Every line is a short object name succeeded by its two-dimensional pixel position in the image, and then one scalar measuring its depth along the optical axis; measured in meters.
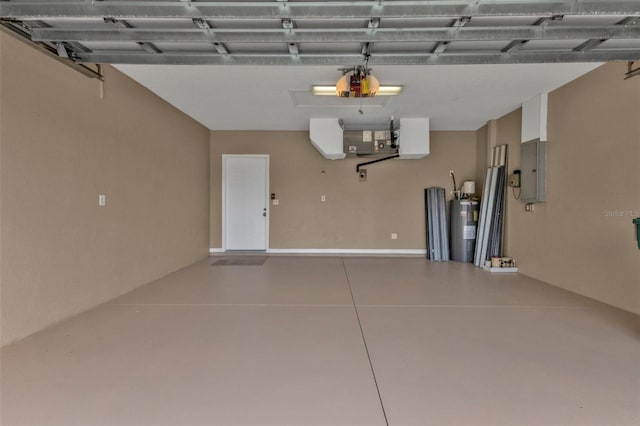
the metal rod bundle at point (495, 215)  5.19
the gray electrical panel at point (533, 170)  4.22
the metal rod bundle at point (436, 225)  6.04
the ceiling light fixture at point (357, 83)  3.16
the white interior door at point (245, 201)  6.52
